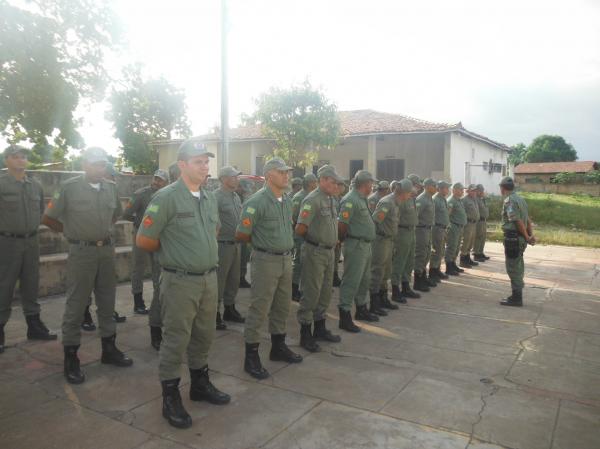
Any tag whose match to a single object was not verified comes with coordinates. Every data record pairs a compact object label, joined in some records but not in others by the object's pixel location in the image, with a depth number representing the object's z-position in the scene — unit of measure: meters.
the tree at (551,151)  72.00
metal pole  10.36
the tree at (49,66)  14.77
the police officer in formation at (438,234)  8.36
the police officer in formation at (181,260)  3.12
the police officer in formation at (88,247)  3.90
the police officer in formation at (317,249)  4.64
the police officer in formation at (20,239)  4.60
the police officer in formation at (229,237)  5.57
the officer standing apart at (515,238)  6.59
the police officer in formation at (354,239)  5.32
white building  21.89
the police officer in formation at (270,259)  4.00
